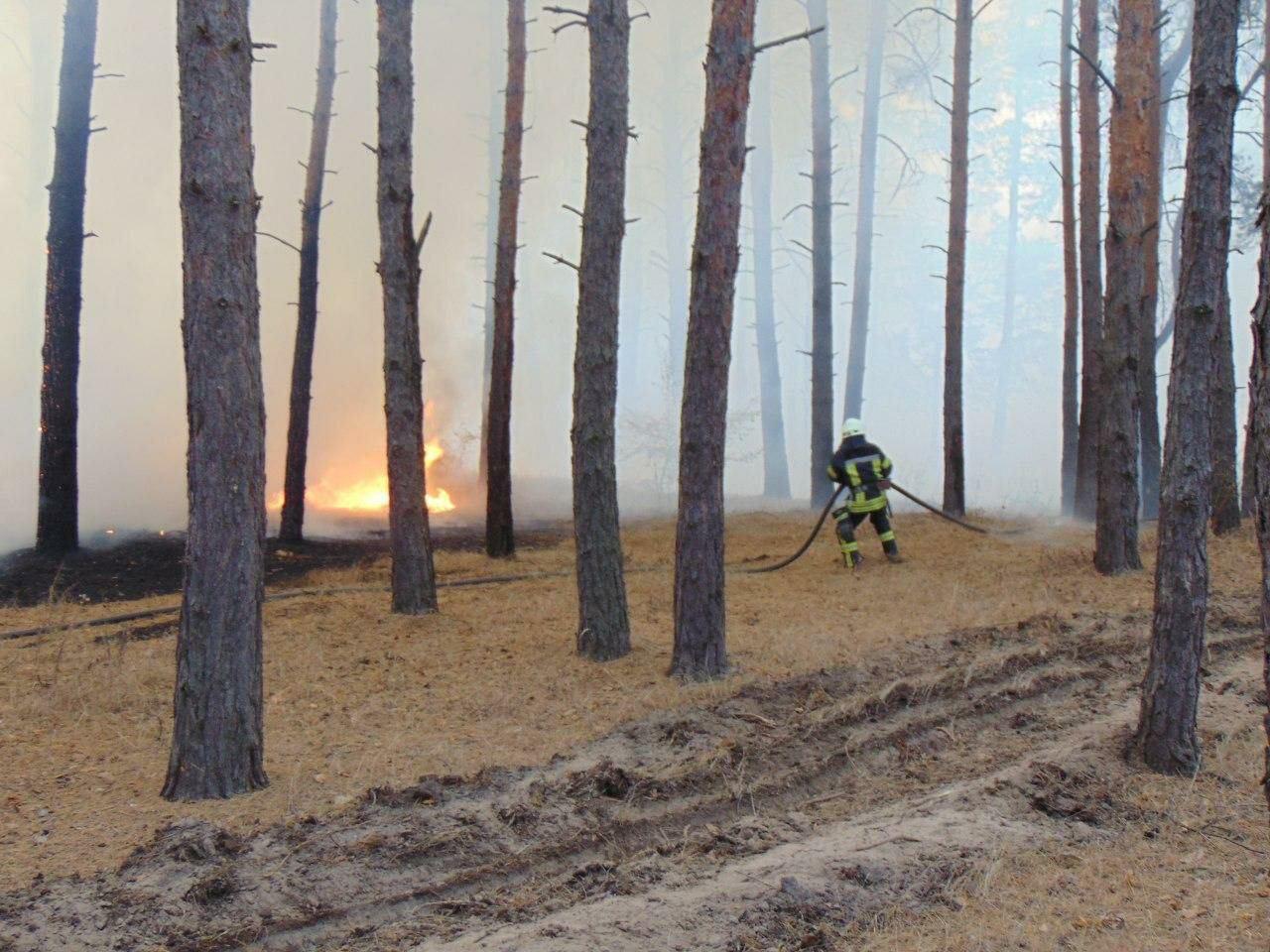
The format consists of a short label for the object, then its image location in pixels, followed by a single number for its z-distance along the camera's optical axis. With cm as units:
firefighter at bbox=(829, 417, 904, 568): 1416
